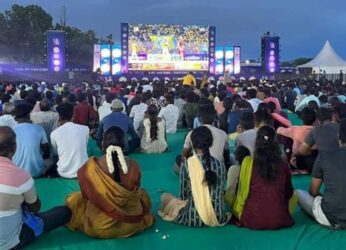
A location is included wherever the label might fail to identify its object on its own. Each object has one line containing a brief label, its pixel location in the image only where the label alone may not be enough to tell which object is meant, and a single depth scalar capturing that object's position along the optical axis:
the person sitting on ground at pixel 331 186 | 3.89
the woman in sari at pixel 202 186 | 4.04
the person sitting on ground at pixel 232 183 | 4.27
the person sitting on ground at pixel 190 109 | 10.28
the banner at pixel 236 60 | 27.02
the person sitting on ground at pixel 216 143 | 5.45
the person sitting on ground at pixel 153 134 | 7.89
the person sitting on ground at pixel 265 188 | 3.95
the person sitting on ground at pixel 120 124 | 7.51
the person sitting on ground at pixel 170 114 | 9.94
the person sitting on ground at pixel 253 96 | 9.70
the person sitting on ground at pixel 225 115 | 8.66
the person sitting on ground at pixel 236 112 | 8.24
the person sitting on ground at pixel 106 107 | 9.82
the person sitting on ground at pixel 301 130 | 6.06
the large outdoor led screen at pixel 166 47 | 24.20
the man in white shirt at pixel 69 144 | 5.91
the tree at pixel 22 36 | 37.81
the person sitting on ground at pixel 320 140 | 5.42
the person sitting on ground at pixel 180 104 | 10.91
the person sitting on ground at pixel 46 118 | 7.39
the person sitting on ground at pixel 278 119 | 7.36
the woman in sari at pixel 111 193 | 3.84
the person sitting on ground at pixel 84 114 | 8.64
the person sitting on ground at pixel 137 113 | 9.40
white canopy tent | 28.45
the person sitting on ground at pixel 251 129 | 5.39
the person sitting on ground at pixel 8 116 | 6.50
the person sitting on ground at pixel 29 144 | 5.71
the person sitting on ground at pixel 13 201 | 3.34
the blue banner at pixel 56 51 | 22.88
